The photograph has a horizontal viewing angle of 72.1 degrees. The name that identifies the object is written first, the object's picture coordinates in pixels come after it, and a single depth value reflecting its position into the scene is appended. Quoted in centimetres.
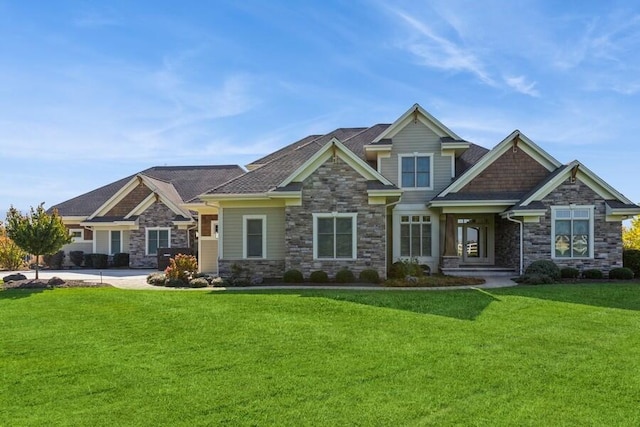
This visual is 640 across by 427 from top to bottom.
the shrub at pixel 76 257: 2758
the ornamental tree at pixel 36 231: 1681
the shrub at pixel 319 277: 1662
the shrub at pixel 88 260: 2728
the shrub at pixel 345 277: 1648
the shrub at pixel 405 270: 1733
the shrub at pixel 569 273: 1755
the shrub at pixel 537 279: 1612
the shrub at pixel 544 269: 1691
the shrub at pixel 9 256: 2673
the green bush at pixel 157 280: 1711
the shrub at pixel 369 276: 1645
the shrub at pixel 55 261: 2724
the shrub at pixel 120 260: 2688
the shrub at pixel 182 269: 1711
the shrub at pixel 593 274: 1748
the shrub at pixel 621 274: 1728
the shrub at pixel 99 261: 2666
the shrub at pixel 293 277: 1669
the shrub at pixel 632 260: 1811
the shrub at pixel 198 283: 1633
